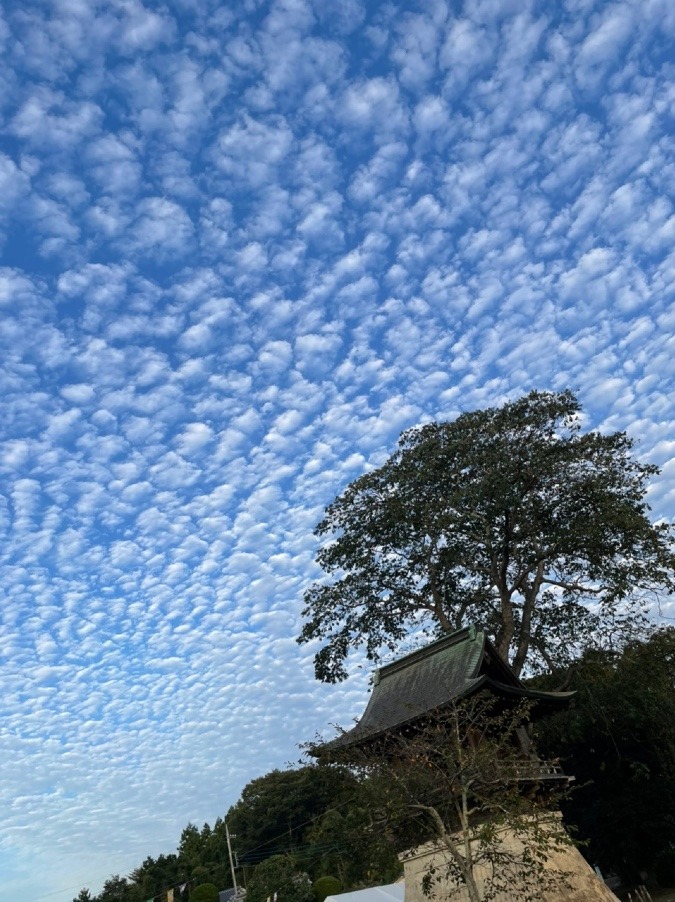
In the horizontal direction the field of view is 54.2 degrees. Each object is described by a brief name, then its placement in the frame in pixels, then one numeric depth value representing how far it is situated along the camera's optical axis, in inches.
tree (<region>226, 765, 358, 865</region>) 2440.9
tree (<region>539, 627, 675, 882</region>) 912.9
